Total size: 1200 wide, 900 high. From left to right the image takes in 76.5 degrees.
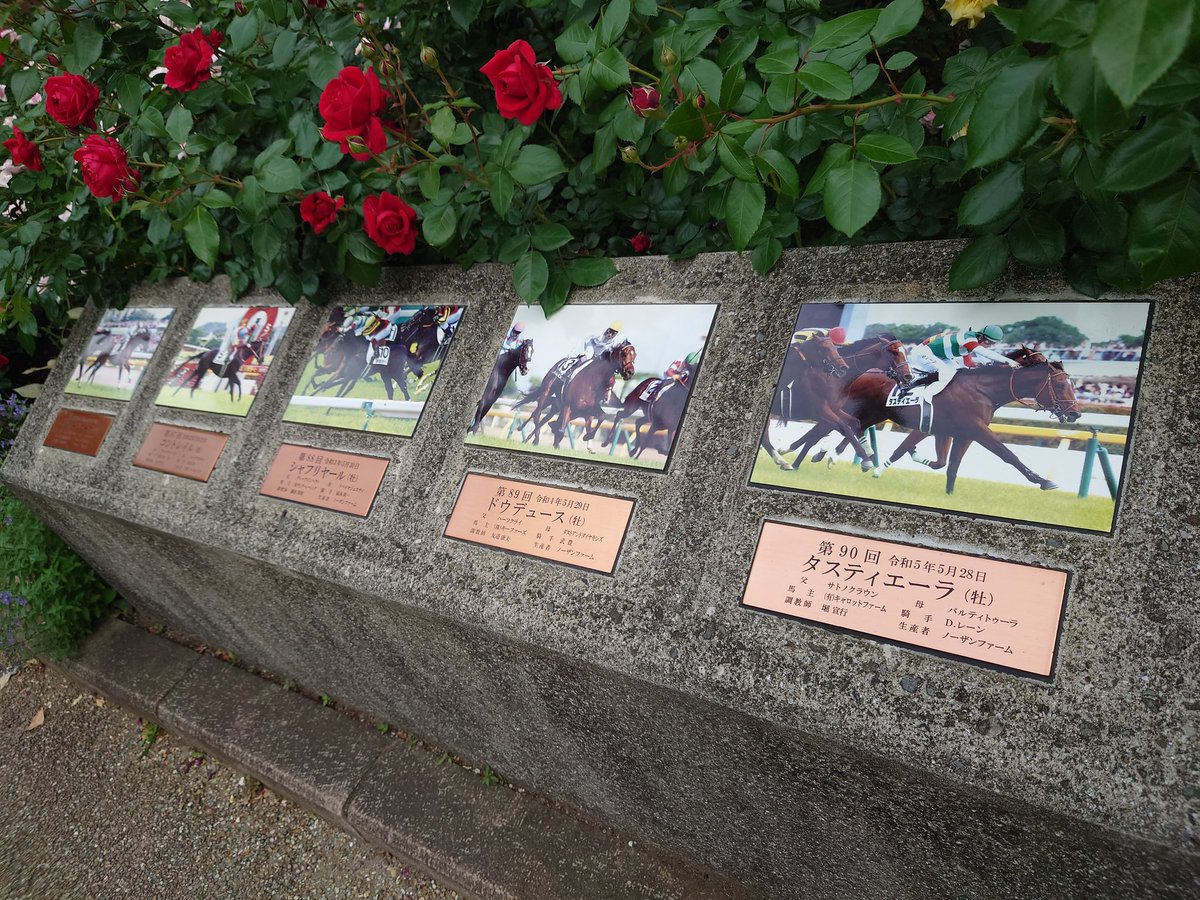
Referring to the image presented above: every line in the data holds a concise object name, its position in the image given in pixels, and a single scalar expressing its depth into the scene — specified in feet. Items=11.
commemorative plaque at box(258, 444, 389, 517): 5.95
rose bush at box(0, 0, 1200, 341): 3.21
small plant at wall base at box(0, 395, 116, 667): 9.27
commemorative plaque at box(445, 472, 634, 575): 4.83
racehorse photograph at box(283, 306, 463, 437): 6.25
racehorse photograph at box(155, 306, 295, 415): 7.38
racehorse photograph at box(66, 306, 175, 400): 8.44
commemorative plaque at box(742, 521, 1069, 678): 3.59
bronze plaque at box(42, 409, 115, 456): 8.02
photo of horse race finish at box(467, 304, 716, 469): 5.12
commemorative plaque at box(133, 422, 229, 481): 7.02
